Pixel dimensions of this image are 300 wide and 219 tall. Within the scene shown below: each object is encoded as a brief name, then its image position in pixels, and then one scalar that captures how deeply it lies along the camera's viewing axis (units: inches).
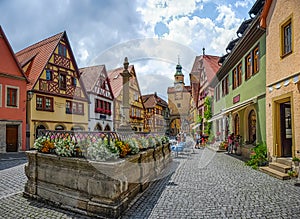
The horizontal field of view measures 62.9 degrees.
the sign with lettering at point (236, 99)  558.4
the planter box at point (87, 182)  176.7
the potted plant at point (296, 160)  293.6
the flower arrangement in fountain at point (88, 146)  188.4
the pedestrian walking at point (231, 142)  584.7
